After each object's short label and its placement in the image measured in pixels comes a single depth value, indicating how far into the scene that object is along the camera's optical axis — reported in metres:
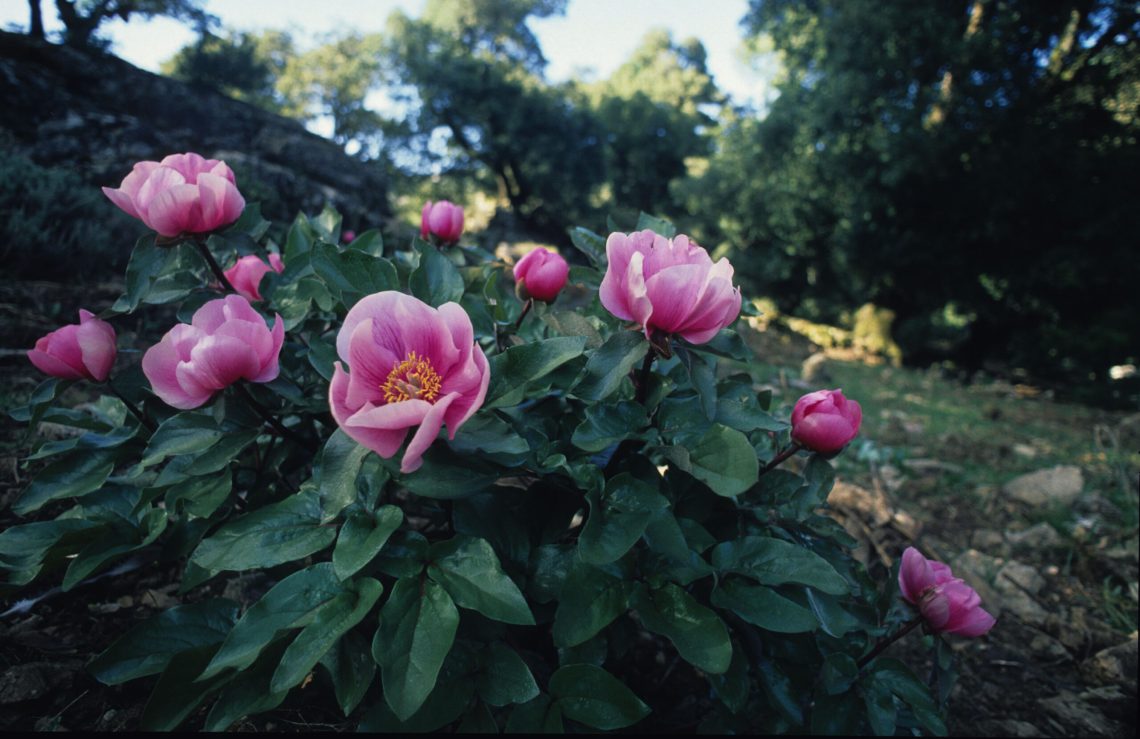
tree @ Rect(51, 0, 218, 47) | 9.08
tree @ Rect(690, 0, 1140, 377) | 8.00
